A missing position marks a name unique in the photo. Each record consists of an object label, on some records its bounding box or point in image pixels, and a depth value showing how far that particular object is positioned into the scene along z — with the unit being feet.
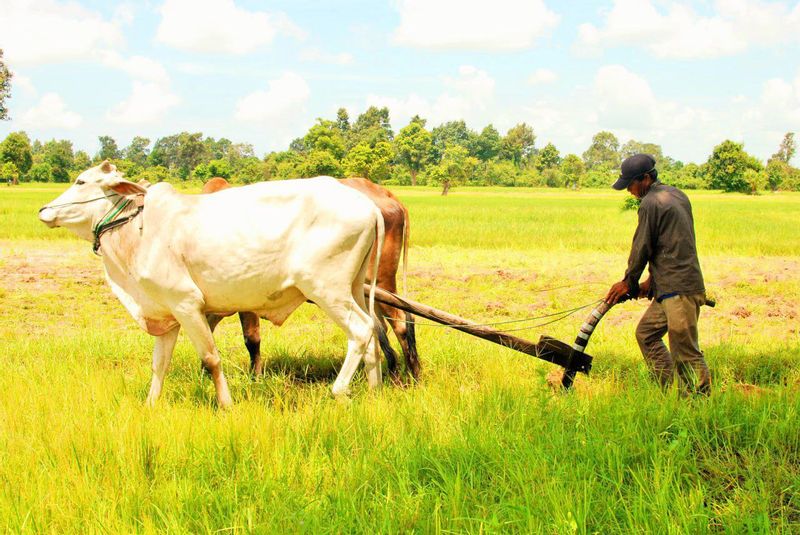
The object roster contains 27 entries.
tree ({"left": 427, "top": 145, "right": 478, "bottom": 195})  229.45
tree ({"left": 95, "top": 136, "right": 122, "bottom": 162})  351.73
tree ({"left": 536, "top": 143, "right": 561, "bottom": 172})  313.53
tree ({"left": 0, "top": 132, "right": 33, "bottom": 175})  214.07
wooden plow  15.72
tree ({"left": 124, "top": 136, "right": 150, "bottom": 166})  373.91
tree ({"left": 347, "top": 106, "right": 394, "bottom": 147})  337.31
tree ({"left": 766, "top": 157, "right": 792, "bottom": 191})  222.48
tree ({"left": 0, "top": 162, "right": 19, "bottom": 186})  210.59
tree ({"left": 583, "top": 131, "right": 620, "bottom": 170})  447.01
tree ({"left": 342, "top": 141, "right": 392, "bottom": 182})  241.55
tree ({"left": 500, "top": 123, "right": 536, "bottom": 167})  382.22
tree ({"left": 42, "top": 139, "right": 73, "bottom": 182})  252.01
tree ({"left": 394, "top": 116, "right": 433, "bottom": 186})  293.43
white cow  15.37
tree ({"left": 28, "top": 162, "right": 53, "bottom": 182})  246.06
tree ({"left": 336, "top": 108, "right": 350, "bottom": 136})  345.51
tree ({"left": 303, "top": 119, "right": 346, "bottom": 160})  243.40
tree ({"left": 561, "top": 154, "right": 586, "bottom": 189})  266.16
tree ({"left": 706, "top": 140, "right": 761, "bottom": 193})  208.65
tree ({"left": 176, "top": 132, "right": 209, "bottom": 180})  277.85
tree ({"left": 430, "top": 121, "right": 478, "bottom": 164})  420.03
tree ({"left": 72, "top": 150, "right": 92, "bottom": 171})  258.61
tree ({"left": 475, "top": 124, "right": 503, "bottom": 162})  402.52
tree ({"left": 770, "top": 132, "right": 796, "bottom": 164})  297.94
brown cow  19.26
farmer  15.28
